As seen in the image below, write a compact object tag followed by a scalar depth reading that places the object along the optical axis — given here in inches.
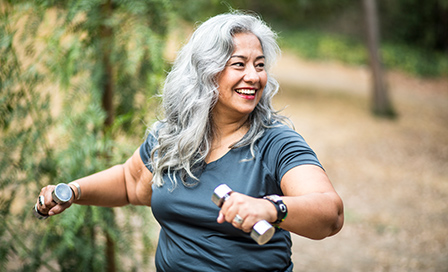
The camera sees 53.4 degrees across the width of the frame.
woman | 63.9
